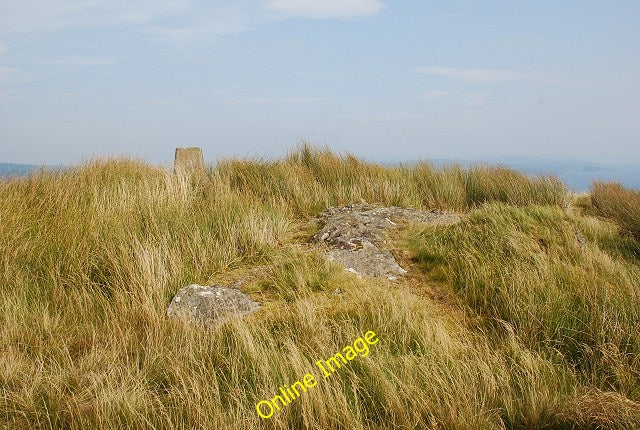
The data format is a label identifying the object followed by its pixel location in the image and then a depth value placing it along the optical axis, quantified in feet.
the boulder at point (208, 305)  11.23
